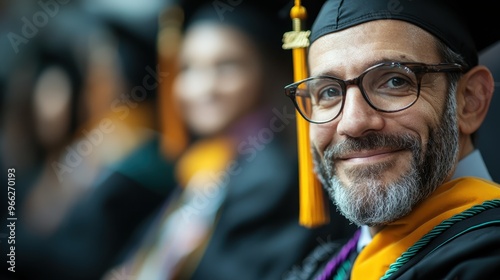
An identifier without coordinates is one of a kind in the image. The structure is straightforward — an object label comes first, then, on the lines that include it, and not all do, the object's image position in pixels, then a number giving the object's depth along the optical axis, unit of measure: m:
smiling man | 1.31
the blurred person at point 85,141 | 1.57
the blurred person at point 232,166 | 1.57
